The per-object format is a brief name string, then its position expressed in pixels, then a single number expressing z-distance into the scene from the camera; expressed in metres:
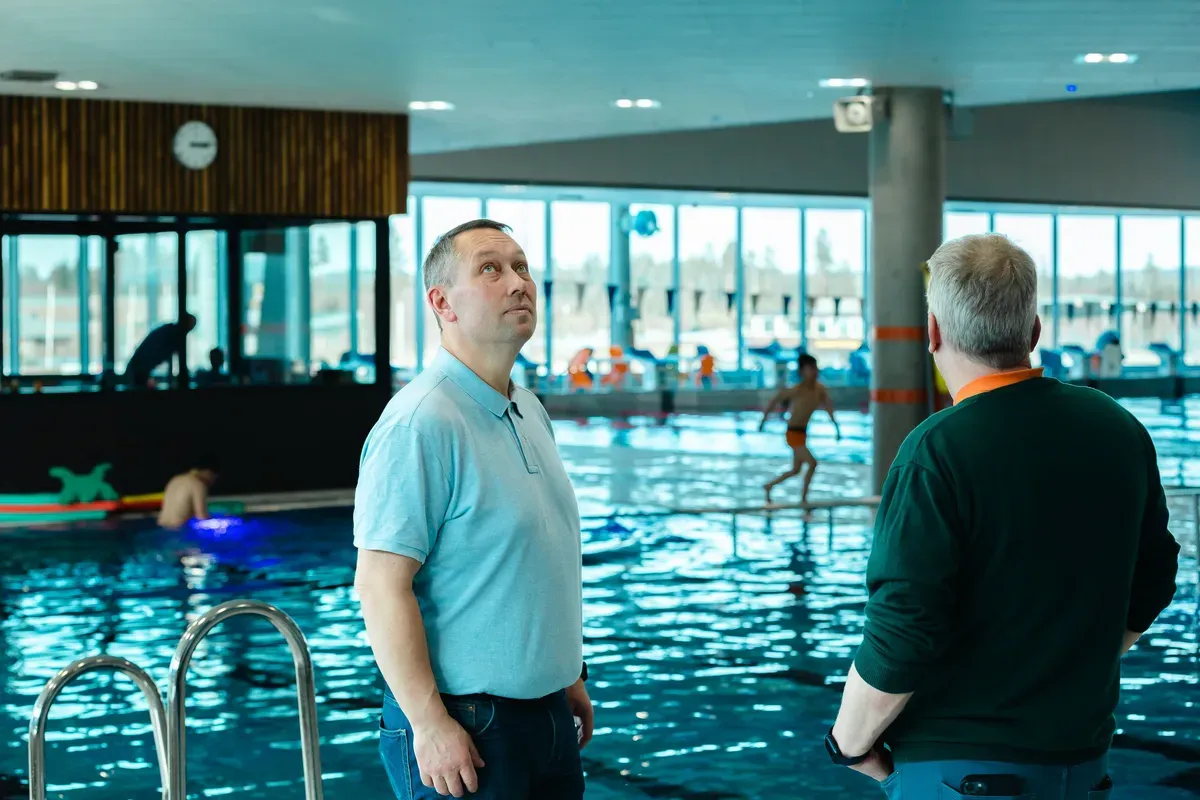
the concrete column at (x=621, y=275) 27.52
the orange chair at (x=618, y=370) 27.23
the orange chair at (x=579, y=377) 26.68
